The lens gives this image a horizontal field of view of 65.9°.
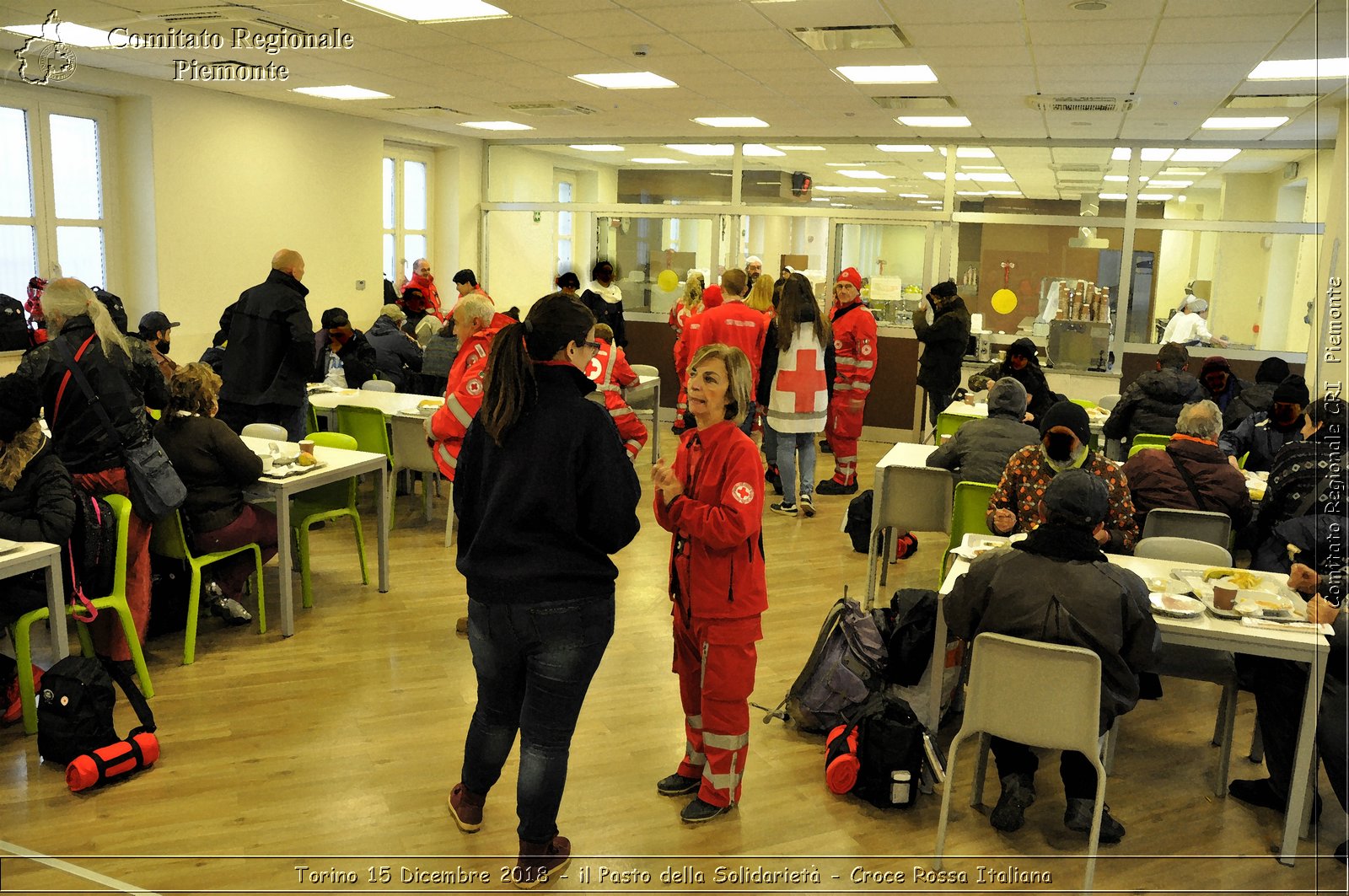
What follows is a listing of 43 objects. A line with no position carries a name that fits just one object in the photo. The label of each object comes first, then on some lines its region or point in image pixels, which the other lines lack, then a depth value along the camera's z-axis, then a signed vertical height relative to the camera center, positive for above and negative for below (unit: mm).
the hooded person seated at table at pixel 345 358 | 7297 -606
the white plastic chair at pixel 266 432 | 5645 -865
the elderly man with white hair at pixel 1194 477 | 4648 -790
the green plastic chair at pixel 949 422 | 6656 -827
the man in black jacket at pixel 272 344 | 6035 -419
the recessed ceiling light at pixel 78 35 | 6668 +1495
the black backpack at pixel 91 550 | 3848 -1054
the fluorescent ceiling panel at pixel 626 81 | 7727 +1518
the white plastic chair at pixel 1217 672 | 3631 -1289
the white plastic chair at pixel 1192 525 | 4441 -958
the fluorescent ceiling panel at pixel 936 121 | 9258 +1529
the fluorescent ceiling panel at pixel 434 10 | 5668 +1460
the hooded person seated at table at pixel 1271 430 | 5438 -702
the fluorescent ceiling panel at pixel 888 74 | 7000 +1476
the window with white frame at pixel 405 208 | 12062 +782
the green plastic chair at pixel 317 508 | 5152 -1182
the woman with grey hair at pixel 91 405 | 4051 -534
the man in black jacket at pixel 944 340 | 8844 -401
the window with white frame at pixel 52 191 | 7938 +572
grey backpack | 3928 -1423
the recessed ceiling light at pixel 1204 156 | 10219 +1422
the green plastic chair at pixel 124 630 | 3723 -1328
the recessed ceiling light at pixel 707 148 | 11594 +1514
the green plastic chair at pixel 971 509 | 4582 -952
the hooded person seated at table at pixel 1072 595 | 3014 -868
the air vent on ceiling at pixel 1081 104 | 7820 +1466
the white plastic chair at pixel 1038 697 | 2906 -1135
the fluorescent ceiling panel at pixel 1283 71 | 6215 +1412
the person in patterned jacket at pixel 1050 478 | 4047 -732
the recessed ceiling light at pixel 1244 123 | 8414 +1467
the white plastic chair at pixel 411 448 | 6270 -1031
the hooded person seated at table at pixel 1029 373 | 6699 -509
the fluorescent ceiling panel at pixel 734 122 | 9961 +1572
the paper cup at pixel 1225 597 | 3320 -936
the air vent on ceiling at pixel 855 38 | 5836 +1441
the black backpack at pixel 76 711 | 3525 -1503
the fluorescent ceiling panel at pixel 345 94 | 8848 +1549
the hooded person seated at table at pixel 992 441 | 4898 -694
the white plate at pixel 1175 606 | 3254 -960
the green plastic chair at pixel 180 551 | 4469 -1210
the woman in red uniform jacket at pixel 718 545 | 3061 -776
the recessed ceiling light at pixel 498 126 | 11180 +1635
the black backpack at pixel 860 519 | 6129 -1352
